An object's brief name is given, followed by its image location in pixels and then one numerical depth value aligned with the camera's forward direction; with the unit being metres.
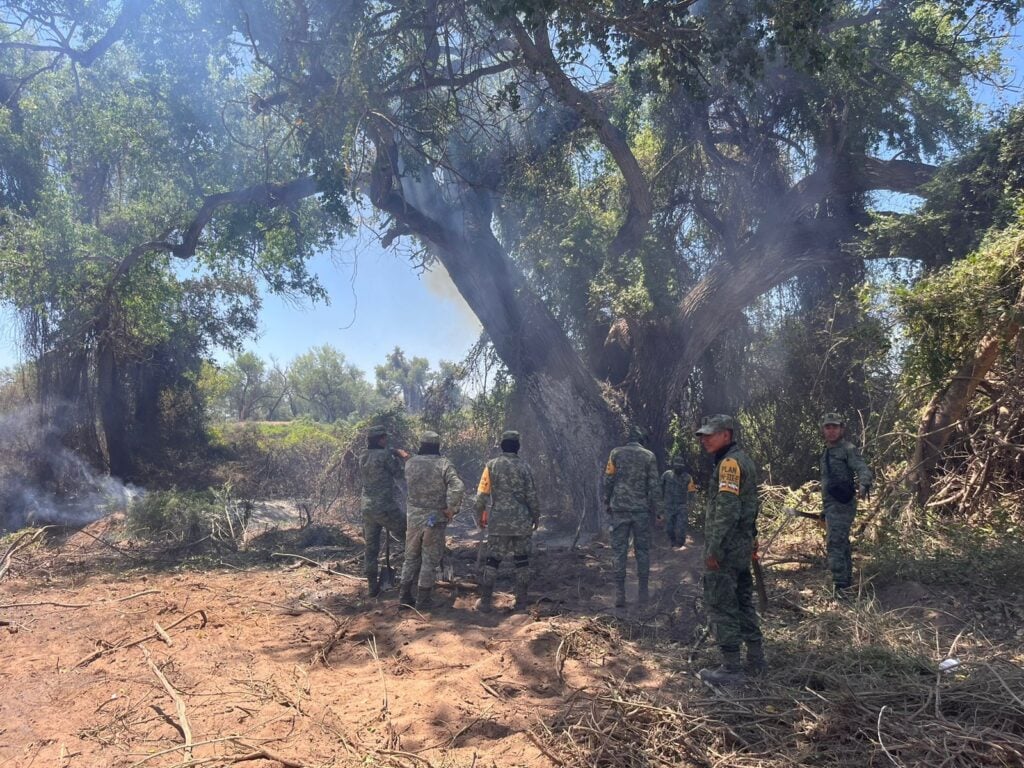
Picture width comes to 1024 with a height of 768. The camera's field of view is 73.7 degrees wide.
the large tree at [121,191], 10.80
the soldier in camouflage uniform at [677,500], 9.95
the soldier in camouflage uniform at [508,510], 6.96
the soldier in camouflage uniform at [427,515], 6.82
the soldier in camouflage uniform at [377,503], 7.56
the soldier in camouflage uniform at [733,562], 4.56
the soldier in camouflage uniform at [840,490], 6.54
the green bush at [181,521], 10.73
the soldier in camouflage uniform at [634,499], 7.22
